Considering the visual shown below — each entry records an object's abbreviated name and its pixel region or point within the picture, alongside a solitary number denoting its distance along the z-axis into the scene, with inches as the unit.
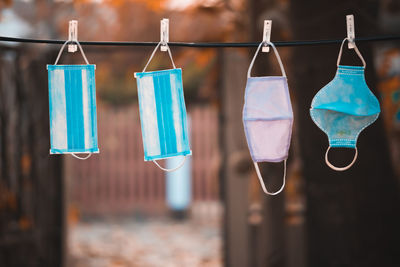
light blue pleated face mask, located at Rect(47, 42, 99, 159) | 83.4
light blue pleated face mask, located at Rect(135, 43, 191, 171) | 84.5
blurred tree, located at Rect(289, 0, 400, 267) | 143.8
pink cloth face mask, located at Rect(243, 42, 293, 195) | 84.2
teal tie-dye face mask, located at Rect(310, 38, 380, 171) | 84.5
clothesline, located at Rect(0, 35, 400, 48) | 76.8
